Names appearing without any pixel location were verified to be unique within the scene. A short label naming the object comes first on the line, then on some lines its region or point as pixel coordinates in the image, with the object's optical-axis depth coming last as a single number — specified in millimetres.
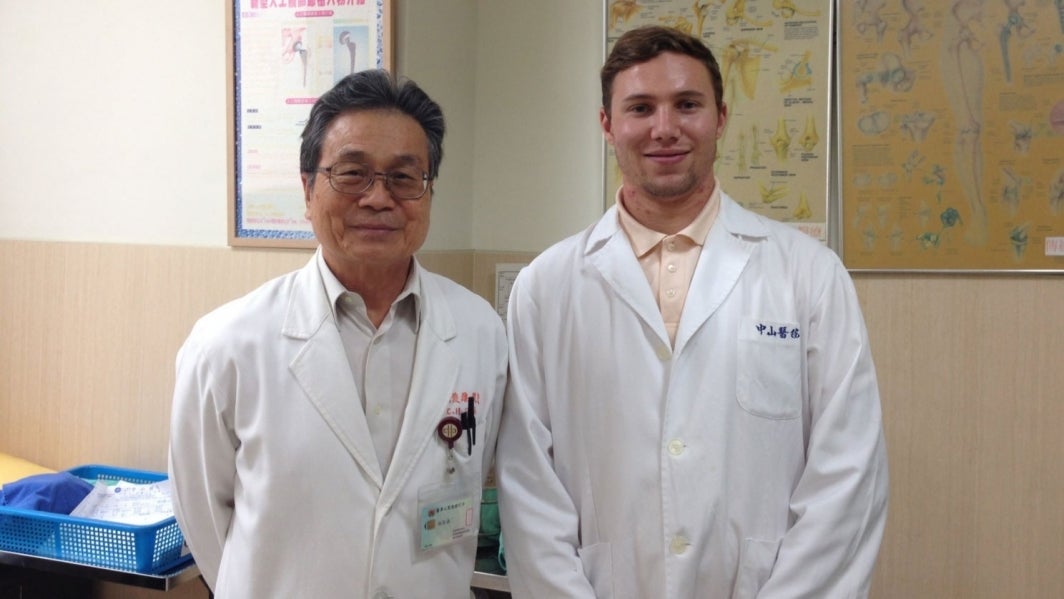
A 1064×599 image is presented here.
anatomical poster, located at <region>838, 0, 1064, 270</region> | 2391
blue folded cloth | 2471
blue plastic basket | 2301
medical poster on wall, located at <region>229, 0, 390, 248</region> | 2564
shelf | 2299
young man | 1600
